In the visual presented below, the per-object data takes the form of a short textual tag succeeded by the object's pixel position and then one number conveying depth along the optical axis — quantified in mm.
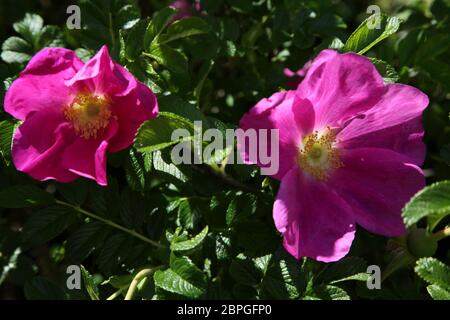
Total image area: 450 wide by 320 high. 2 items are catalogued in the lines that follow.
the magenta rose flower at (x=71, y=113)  466
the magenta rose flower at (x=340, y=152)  458
